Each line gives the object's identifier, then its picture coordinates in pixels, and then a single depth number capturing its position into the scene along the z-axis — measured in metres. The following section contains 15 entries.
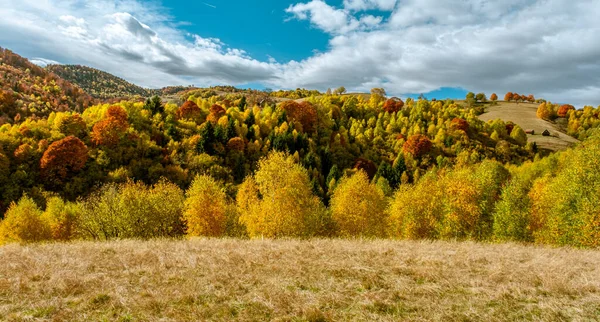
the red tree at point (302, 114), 150.75
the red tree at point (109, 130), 102.62
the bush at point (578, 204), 30.23
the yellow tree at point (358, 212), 46.22
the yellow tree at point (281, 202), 34.56
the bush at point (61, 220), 60.82
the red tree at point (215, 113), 131.66
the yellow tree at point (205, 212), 42.94
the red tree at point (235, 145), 113.25
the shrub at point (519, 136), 149.50
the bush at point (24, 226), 55.34
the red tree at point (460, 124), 155.88
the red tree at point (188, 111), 131.62
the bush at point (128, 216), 37.66
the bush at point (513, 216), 40.34
